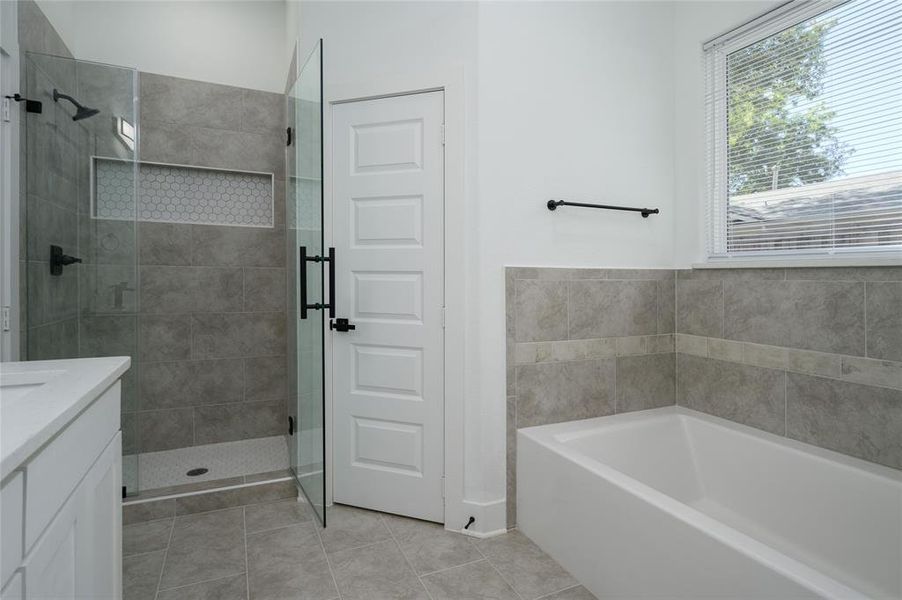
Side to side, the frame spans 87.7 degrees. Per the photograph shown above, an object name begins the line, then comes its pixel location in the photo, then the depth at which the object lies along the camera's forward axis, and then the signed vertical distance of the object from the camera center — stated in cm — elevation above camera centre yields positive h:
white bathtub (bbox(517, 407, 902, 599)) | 134 -78
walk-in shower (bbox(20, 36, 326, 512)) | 209 +20
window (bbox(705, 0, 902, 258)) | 182 +72
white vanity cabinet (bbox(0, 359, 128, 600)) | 70 -39
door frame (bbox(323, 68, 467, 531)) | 218 +13
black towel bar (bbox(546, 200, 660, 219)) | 226 +45
